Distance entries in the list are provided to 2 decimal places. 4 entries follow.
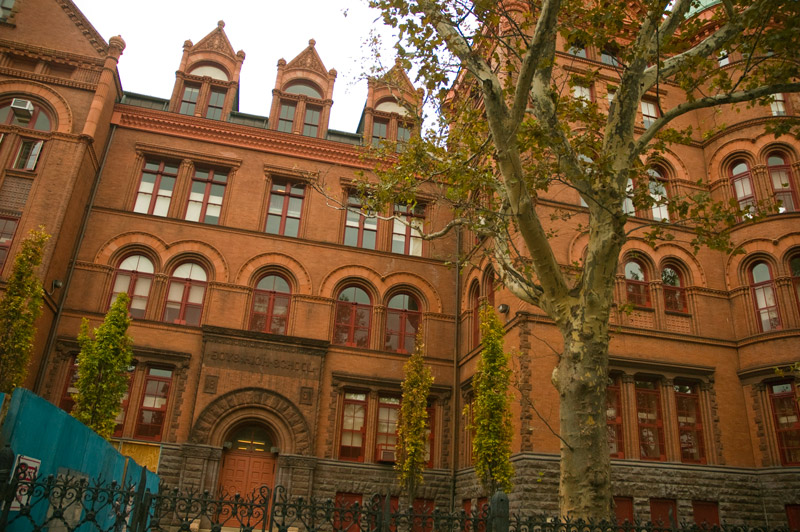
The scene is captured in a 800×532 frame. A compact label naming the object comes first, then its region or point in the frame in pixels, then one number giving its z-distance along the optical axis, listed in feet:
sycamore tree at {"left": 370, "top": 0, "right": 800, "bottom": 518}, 28.96
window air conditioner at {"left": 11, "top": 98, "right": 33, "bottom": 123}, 74.49
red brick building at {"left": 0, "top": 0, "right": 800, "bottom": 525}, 64.28
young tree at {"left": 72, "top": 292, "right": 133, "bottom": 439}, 56.54
